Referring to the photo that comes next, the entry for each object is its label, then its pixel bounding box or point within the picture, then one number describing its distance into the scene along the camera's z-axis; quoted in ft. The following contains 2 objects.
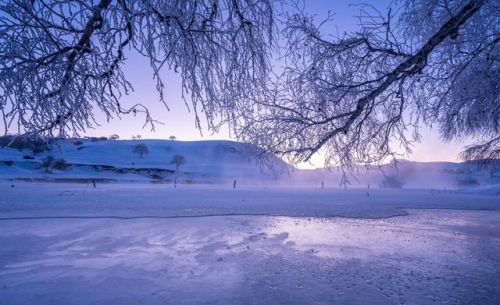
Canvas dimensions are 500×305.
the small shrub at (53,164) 196.81
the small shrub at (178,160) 279.49
